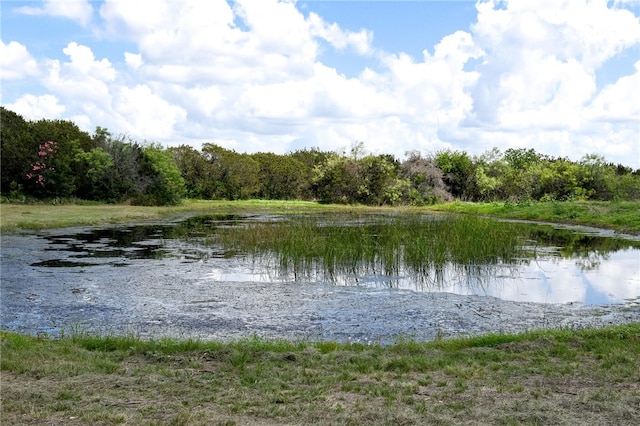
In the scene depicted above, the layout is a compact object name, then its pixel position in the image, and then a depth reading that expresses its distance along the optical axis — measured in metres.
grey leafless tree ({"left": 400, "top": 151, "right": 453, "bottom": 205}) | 53.09
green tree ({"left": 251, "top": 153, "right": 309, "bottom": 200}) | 62.12
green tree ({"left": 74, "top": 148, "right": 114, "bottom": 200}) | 41.94
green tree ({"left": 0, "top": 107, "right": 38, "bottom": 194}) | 38.50
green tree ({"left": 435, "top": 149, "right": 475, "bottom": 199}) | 56.34
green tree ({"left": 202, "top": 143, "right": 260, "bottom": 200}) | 56.78
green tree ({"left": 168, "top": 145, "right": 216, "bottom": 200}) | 56.12
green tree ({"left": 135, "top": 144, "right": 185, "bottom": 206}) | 43.56
